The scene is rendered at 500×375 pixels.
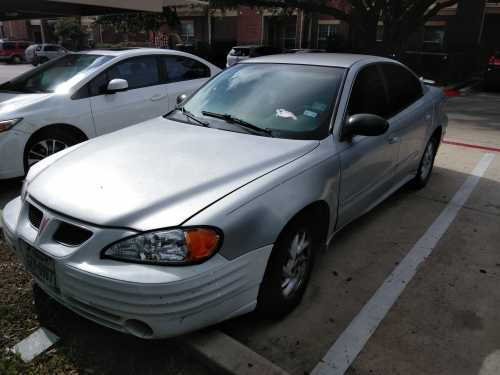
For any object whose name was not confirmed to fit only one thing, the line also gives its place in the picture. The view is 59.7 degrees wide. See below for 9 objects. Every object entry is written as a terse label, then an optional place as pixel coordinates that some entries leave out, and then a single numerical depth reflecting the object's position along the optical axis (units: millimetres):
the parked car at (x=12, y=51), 30703
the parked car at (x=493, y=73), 14815
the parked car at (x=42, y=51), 27594
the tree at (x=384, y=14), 15660
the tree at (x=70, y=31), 37375
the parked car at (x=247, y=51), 18984
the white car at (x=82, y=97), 4547
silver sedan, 2090
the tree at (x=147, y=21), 21203
